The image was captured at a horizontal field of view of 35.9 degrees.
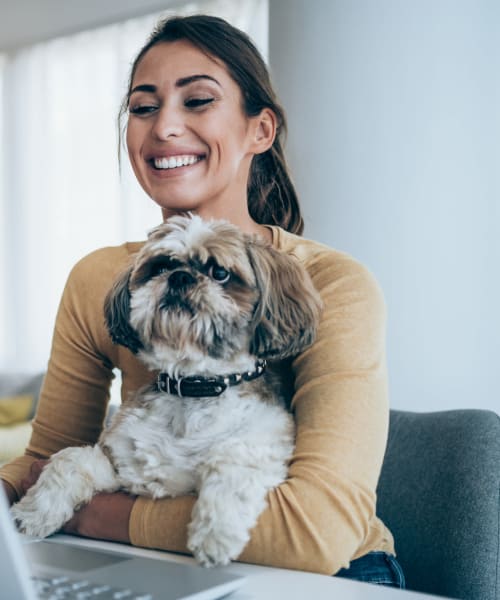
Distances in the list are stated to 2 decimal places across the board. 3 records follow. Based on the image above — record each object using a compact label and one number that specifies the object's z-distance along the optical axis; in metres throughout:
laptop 0.71
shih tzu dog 1.26
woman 1.17
